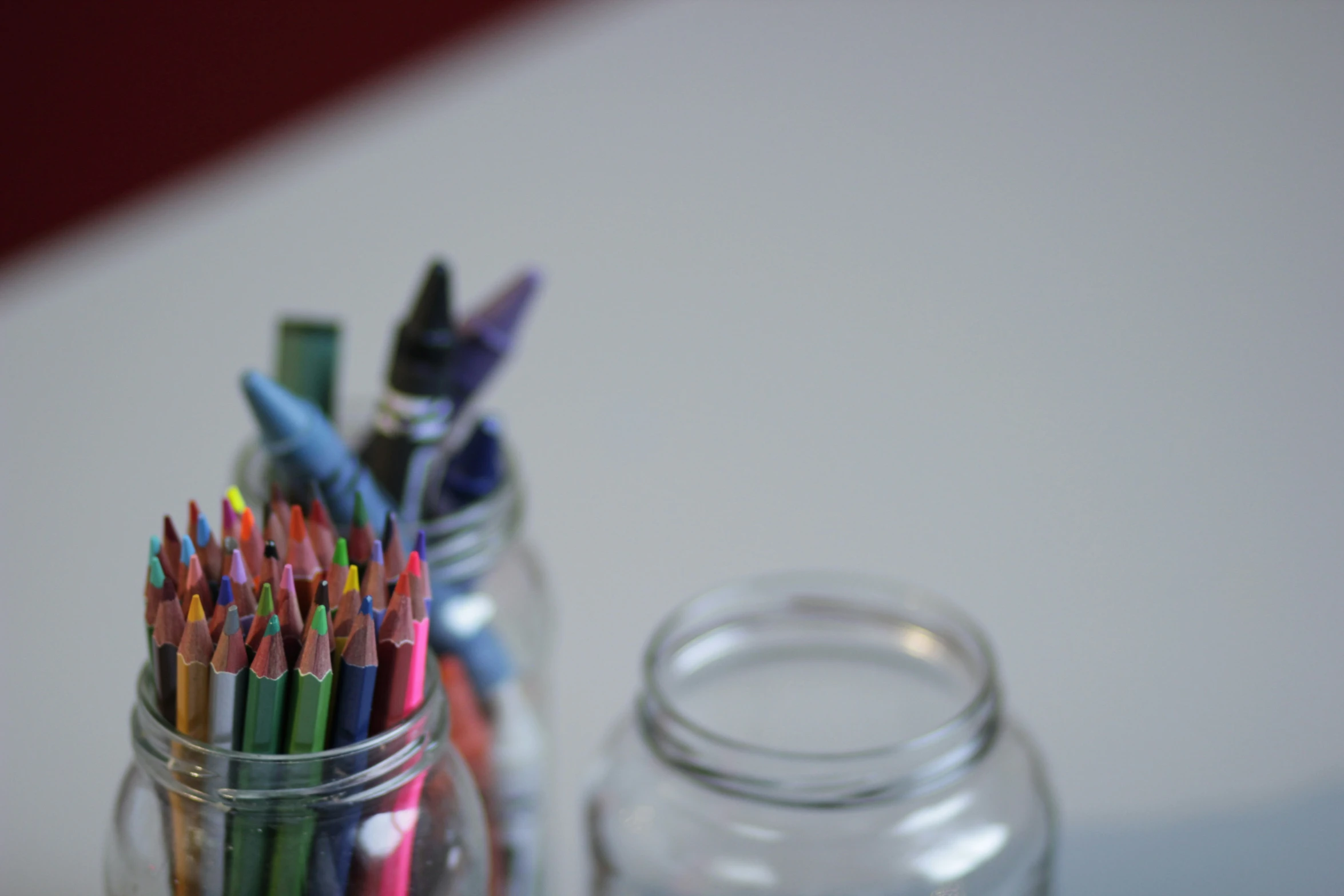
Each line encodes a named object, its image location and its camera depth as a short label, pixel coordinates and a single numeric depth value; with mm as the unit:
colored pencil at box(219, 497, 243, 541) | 743
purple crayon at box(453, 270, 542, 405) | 824
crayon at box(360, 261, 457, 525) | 809
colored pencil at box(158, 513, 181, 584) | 738
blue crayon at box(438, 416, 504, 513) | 820
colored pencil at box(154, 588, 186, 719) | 724
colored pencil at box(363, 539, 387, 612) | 728
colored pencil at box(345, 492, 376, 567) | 752
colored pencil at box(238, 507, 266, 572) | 739
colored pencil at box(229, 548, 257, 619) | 721
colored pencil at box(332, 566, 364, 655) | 722
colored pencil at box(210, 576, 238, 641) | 717
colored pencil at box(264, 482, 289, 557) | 745
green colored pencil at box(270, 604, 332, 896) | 715
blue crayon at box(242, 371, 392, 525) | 775
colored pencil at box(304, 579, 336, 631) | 719
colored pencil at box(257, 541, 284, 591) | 728
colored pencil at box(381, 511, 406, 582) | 740
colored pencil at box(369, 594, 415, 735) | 723
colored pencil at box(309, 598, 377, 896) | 718
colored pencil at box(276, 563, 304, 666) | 720
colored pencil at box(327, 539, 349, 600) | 731
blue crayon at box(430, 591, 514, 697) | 825
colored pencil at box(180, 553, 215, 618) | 723
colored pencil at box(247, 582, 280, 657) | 720
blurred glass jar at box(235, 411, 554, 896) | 823
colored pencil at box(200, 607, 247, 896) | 717
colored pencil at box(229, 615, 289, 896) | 716
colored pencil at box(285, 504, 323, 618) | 736
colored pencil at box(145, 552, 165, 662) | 725
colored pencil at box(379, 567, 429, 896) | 725
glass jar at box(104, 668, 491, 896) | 733
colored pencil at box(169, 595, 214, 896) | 719
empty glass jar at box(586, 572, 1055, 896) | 785
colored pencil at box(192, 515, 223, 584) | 736
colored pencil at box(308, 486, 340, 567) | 746
